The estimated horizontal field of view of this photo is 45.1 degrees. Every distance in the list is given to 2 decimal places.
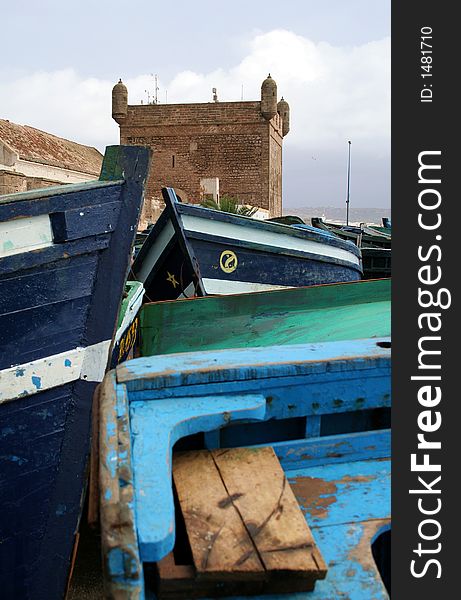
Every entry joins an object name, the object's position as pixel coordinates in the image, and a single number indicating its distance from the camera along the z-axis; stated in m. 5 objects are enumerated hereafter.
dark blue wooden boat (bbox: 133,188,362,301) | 5.60
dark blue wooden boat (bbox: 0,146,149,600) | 2.52
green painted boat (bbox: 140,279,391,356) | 4.74
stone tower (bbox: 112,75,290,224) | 24.53
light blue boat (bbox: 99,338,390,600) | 1.23
